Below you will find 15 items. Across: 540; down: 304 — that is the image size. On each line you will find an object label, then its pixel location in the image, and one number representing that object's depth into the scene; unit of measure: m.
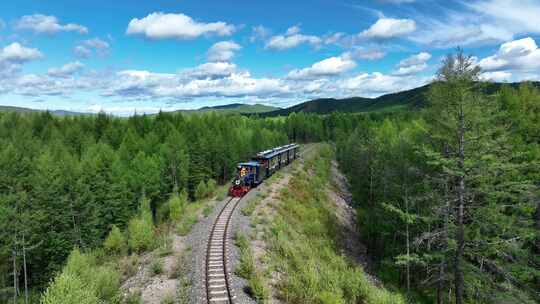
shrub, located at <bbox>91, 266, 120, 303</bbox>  13.91
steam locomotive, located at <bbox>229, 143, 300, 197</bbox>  35.53
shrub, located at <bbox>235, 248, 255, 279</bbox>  15.95
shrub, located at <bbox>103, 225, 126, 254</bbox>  24.12
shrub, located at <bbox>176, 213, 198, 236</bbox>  23.84
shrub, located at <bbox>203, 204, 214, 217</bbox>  27.97
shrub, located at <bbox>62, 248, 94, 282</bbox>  14.60
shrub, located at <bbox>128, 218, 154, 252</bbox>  21.56
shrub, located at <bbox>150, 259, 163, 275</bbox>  16.98
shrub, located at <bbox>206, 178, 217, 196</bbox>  40.41
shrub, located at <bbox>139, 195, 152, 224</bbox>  32.87
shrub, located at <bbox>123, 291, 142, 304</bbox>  13.71
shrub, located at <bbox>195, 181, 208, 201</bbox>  39.69
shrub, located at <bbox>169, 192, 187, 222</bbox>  28.84
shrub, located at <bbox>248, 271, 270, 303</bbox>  13.76
